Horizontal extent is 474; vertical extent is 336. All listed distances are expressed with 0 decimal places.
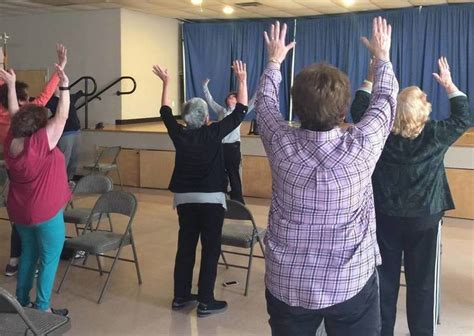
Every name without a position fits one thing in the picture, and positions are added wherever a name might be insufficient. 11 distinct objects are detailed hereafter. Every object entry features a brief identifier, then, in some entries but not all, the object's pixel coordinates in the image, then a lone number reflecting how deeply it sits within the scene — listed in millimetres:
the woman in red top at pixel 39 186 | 2887
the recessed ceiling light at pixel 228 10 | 9827
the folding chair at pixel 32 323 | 2158
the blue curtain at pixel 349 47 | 9664
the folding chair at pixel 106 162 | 7137
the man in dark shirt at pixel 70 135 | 5914
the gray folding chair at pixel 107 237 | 3545
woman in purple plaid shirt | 1519
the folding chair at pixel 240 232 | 3619
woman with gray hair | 3209
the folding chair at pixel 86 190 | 4223
